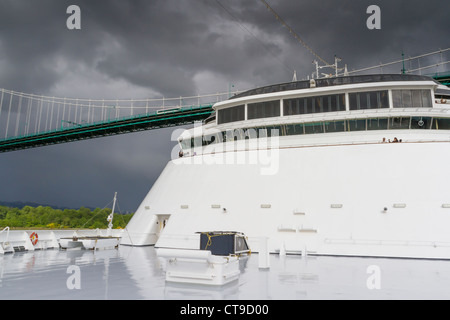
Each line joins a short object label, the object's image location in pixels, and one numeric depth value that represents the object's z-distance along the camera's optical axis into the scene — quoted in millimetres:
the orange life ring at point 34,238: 20862
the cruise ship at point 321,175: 16938
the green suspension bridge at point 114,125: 63969
